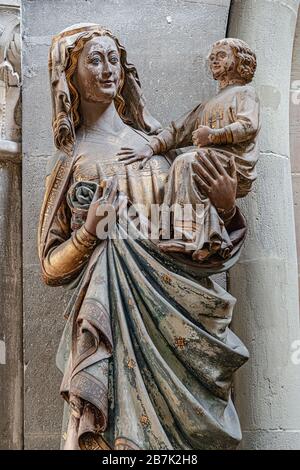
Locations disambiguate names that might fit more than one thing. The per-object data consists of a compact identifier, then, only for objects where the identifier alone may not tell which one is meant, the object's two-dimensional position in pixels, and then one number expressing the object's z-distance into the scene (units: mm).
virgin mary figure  3463
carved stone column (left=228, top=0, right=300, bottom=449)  4023
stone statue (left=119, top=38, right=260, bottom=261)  3598
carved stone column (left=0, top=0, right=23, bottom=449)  4027
